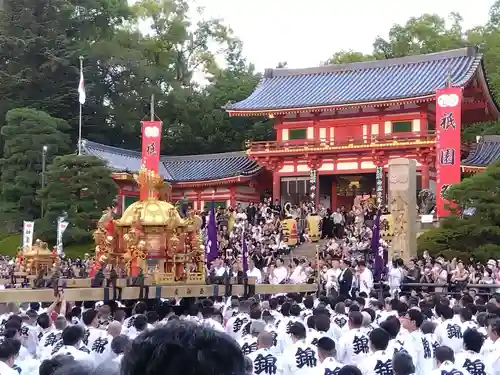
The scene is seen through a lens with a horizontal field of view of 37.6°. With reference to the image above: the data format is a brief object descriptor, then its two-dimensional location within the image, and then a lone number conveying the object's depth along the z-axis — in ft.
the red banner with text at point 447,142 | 83.66
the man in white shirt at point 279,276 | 60.08
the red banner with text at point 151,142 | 103.45
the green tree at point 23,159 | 108.99
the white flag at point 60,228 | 88.79
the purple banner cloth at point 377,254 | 57.88
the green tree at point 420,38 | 142.41
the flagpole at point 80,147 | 108.42
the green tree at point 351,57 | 146.20
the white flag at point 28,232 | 83.89
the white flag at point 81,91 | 111.63
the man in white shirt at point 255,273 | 57.70
